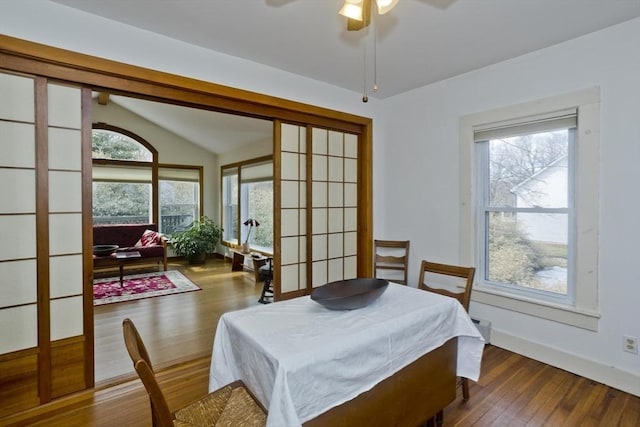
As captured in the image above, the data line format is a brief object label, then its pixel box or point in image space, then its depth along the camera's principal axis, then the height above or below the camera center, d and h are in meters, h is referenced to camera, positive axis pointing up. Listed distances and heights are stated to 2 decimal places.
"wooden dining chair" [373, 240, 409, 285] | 3.46 -0.54
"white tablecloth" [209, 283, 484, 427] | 1.11 -0.57
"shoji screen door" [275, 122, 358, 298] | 3.13 +0.05
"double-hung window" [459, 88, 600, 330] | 2.33 +0.05
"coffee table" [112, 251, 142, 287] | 5.04 -0.75
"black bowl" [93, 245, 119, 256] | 4.77 -0.59
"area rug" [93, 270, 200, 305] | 4.39 -1.18
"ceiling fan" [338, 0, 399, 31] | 1.44 +0.97
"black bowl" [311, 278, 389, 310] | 1.55 -0.46
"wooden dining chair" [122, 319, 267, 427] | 0.98 -0.79
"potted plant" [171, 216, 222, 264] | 6.75 -0.64
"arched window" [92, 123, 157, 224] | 6.49 +0.77
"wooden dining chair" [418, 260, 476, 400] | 2.07 -0.46
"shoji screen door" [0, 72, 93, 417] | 1.87 -0.20
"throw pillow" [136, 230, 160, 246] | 6.03 -0.52
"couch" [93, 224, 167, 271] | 5.75 -0.56
